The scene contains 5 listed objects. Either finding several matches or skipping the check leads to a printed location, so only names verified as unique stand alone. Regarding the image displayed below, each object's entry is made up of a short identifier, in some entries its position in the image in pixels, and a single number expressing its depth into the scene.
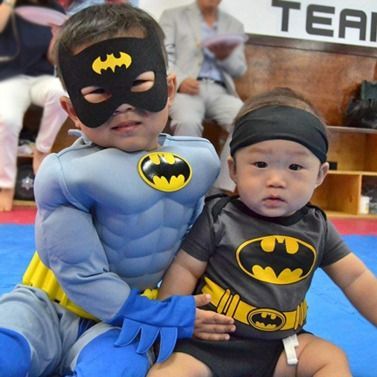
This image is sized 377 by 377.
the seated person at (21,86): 2.53
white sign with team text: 3.28
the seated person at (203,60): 2.77
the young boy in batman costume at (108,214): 0.69
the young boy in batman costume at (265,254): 0.74
